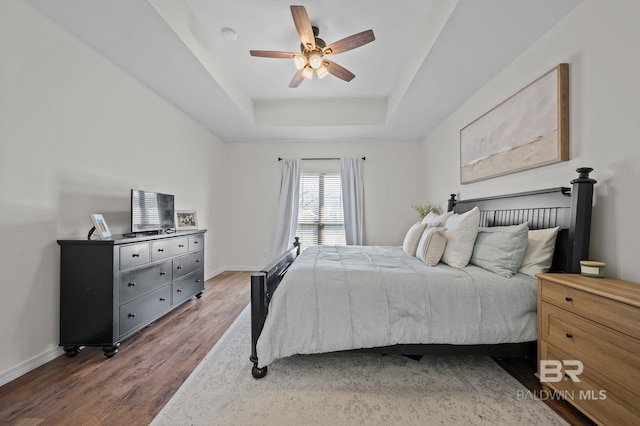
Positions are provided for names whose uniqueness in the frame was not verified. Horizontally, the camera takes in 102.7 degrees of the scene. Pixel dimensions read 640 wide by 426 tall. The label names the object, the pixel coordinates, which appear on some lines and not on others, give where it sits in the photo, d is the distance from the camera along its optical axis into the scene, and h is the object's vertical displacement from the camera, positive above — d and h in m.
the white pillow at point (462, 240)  2.12 -0.24
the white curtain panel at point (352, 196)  5.05 +0.32
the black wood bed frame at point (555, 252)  1.70 -0.27
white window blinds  5.27 +0.04
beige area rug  1.44 -1.16
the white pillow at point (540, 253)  1.88 -0.30
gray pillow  1.91 -0.29
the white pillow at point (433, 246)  2.21 -0.30
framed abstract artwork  1.95 +0.76
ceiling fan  2.22 +1.58
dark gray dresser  2.06 -0.67
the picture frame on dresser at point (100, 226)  2.21 -0.13
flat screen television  2.59 -0.01
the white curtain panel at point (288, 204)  5.12 +0.16
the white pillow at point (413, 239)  2.71 -0.29
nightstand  1.16 -0.69
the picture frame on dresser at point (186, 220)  3.64 -0.12
